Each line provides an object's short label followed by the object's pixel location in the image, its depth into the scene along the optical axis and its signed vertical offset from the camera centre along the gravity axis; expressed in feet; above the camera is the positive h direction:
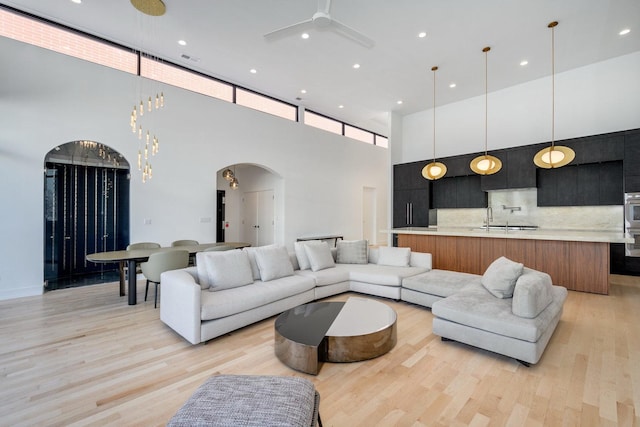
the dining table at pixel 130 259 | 12.53 -1.90
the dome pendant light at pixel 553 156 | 14.49 +3.01
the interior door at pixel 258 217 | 28.27 -0.20
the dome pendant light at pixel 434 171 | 18.95 +2.93
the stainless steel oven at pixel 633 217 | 17.40 -0.15
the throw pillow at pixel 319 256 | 14.76 -2.12
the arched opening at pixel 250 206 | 26.99 +0.93
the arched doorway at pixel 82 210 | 16.11 +0.35
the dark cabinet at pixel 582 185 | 19.04 +2.08
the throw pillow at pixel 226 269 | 11.01 -2.13
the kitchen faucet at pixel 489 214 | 23.87 +0.07
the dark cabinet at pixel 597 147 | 18.02 +4.35
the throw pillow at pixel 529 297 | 8.20 -2.39
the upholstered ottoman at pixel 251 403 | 3.78 -2.70
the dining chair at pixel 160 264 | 12.75 -2.18
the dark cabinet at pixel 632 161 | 17.38 +3.26
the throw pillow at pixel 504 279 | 9.70 -2.20
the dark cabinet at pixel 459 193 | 24.58 +1.96
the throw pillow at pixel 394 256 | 15.48 -2.27
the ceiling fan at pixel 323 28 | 10.70 +7.32
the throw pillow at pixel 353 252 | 16.51 -2.17
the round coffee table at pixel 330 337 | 7.68 -3.39
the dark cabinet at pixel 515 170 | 21.01 +3.34
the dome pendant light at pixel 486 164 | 16.43 +2.90
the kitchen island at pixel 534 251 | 14.46 -2.10
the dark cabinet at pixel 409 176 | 27.12 +3.75
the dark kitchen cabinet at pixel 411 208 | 27.04 +0.69
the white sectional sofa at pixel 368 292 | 8.36 -2.88
